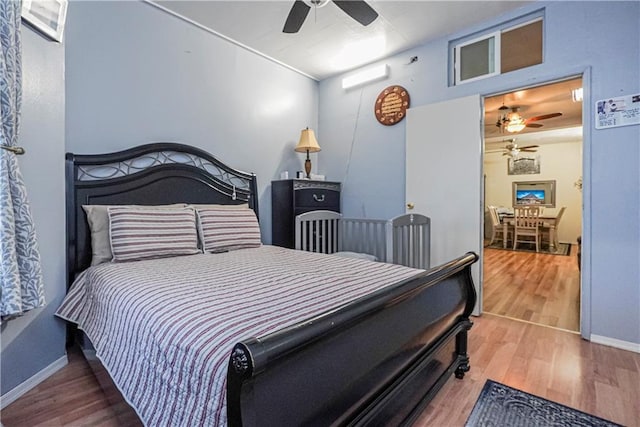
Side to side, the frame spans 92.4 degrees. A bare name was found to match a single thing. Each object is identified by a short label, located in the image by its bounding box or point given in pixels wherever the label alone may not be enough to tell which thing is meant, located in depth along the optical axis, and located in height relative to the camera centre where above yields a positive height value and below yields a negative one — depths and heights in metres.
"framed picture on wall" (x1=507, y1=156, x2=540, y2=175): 7.50 +1.07
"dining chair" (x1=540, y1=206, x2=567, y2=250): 6.33 -0.42
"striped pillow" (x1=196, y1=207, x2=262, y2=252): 2.44 -0.18
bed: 0.79 -0.42
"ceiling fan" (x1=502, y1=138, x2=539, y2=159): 6.77 +1.38
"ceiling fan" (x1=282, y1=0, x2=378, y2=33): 2.02 +1.35
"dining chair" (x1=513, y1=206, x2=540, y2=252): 6.17 -0.30
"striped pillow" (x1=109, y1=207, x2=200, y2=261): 2.00 -0.18
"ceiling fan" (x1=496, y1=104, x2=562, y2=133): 4.41 +1.36
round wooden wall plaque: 3.39 +1.17
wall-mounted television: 7.29 +0.37
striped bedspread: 0.86 -0.37
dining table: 6.36 -0.35
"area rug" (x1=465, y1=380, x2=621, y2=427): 1.40 -0.98
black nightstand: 3.31 +0.06
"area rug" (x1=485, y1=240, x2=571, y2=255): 6.09 -0.85
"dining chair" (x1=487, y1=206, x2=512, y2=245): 6.78 -0.43
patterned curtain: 1.23 +0.00
